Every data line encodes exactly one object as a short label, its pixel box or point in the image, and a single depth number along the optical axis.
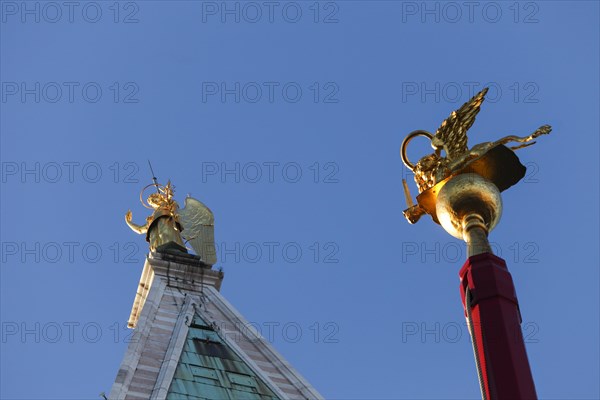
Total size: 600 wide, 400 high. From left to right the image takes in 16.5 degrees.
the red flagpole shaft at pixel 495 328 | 35.00
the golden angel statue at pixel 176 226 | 42.06
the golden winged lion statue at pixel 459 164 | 39.47
